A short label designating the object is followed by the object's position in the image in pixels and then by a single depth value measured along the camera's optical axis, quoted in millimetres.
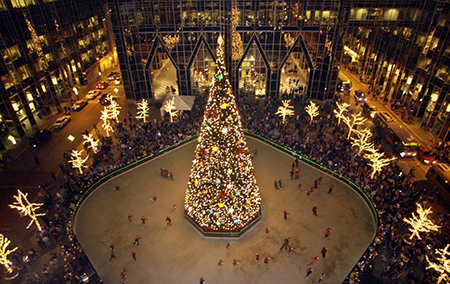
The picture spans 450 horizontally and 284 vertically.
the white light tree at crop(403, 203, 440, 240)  19719
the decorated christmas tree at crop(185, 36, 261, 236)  17906
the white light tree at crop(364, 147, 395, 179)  25406
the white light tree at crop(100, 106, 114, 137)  32844
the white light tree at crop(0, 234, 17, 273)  19159
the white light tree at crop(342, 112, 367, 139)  31594
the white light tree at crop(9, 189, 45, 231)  21416
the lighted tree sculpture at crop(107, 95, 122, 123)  35125
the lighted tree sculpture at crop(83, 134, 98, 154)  29303
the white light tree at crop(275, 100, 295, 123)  34000
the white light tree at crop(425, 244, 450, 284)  17359
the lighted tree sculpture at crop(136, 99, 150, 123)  34781
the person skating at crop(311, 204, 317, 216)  23156
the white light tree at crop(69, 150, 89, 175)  26766
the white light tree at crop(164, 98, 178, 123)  35344
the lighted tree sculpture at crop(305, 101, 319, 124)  33772
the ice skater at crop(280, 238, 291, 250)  20538
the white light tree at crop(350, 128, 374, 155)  27850
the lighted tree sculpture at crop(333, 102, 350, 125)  32678
